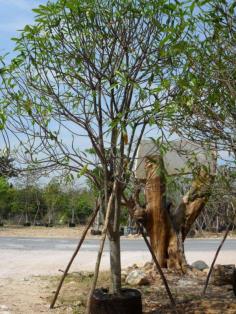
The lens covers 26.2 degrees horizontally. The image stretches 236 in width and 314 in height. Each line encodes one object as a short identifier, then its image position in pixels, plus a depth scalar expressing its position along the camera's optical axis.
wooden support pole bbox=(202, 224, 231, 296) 6.67
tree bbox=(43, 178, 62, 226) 35.11
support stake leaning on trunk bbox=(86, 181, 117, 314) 5.25
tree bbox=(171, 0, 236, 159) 3.55
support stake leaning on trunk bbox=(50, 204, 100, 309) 6.23
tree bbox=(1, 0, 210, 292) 4.94
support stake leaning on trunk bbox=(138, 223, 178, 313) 5.67
